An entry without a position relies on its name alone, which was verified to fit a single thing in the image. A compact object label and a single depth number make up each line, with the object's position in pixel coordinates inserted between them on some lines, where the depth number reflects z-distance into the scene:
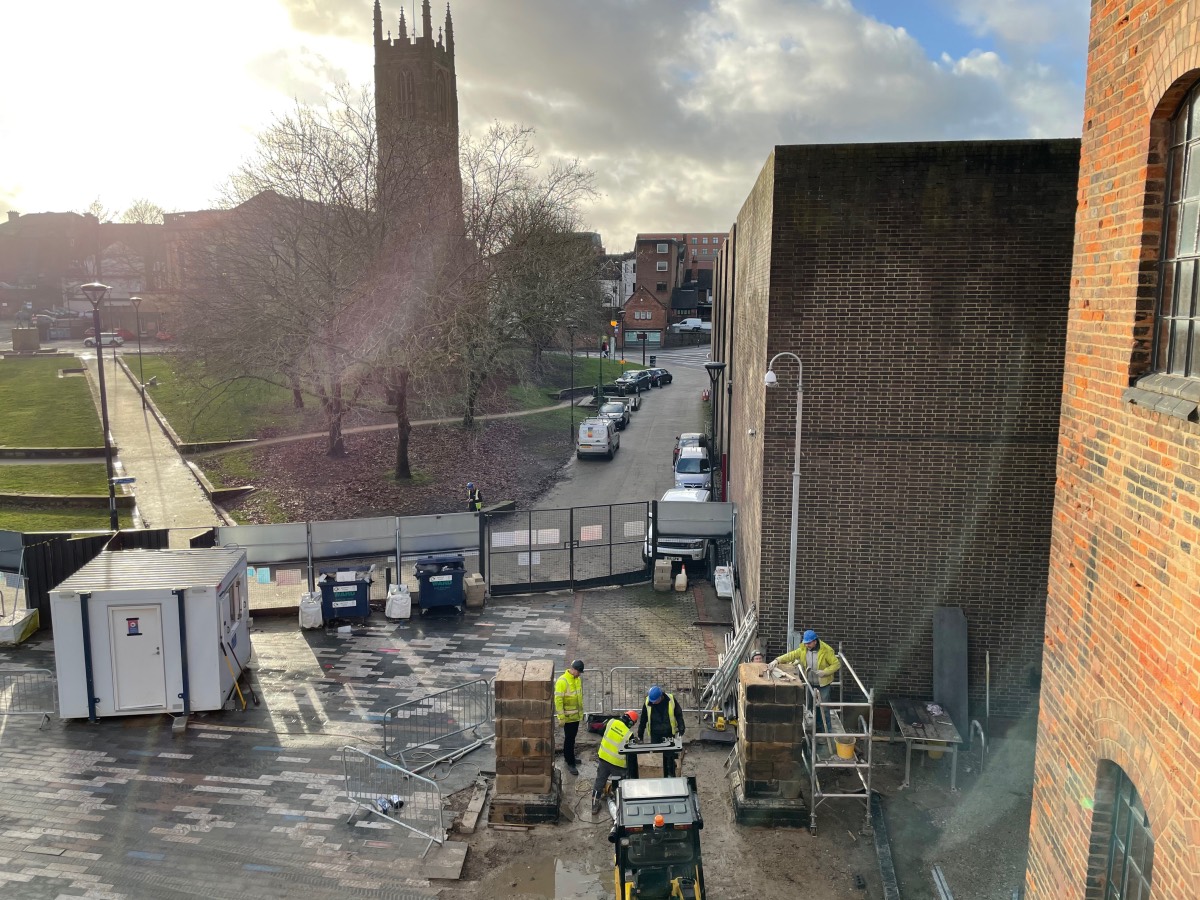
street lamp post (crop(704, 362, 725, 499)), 28.94
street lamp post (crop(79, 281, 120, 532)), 19.62
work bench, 11.46
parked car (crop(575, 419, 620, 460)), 37.22
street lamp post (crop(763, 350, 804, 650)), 12.34
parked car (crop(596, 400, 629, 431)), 46.01
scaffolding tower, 10.29
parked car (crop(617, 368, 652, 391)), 59.72
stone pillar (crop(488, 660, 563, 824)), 10.35
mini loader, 7.67
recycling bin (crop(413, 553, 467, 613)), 17.59
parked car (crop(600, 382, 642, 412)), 54.89
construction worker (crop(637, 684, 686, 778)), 10.13
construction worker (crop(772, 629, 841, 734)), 11.41
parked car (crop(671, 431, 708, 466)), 35.29
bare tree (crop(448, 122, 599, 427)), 31.17
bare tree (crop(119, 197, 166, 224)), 93.44
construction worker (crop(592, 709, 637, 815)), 10.09
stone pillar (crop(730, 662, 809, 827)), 10.38
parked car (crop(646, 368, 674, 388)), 64.50
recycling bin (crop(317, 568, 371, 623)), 17.05
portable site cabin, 12.43
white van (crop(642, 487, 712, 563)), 20.52
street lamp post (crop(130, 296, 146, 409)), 39.03
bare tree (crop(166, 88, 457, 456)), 27.88
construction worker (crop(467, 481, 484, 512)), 24.95
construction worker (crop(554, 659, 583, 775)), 11.23
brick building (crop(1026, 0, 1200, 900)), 4.54
